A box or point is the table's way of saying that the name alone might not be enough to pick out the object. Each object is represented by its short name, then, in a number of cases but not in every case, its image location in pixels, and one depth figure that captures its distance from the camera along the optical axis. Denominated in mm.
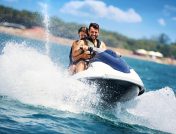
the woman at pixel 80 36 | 17937
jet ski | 15977
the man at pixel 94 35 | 17653
